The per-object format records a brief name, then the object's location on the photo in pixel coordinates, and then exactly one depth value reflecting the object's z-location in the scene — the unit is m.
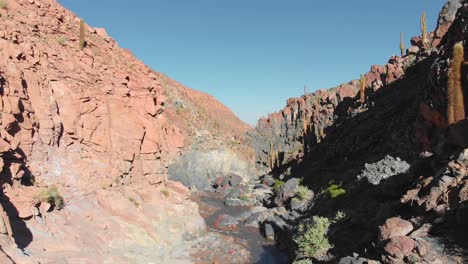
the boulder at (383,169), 23.41
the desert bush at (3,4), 17.82
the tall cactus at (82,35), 20.94
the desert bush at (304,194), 31.48
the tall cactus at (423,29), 42.84
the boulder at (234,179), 49.73
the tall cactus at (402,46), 52.38
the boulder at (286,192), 34.59
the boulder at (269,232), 26.59
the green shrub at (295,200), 31.58
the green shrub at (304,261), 17.28
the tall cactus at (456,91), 16.22
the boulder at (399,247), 11.16
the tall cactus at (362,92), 46.59
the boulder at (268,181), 50.66
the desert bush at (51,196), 14.14
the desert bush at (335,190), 26.35
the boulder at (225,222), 29.78
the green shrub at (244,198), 40.82
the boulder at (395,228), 12.48
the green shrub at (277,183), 45.53
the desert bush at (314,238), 18.55
